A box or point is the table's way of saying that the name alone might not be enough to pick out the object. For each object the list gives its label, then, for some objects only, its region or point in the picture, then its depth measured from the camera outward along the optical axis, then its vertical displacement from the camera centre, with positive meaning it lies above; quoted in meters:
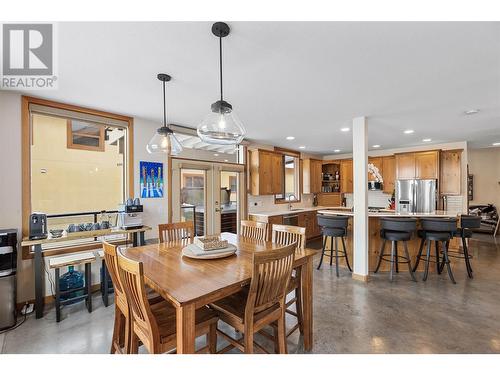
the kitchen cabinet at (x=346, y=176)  6.94 +0.30
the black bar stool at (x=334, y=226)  3.78 -0.65
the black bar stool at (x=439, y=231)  3.44 -0.69
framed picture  3.62 +0.13
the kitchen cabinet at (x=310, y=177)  6.75 +0.27
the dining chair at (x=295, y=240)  2.16 -0.61
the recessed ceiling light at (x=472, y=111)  3.32 +1.06
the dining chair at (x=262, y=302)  1.51 -0.83
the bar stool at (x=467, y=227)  3.64 -0.65
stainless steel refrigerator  5.49 -0.24
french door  4.06 -0.13
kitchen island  3.98 -0.97
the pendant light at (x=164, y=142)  2.36 +0.46
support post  3.56 -0.23
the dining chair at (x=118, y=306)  1.66 -0.91
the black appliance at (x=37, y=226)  2.59 -0.42
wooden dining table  1.27 -0.60
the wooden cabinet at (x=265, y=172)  5.24 +0.33
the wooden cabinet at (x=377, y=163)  6.38 +0.62
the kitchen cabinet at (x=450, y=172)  5.36 +0.30
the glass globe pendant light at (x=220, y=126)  1.74 +0.46
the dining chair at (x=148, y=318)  1.37 -0.88
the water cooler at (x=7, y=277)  2.34 -0.90
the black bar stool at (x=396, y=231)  3.48 -0.70
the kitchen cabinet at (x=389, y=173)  6.19 +0.34
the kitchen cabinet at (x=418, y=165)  5.55 +0.50
